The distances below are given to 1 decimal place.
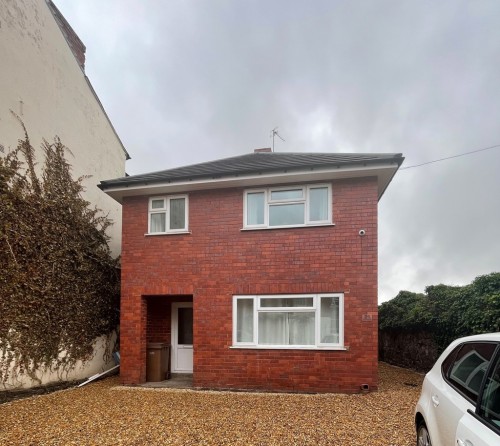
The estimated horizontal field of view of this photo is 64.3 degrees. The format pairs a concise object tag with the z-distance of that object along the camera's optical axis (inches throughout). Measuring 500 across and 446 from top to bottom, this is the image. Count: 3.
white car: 97.3
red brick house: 309.0
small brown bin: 359.9
